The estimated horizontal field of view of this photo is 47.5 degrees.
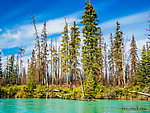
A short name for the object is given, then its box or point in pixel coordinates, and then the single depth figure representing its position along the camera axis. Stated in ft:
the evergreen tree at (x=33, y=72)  154.68
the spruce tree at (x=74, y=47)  119.75
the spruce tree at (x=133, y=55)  158.92
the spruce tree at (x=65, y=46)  124.47
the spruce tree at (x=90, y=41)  102.42
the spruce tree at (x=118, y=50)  131.93
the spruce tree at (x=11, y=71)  177.17
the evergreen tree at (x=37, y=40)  103.97
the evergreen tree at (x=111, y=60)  152.72
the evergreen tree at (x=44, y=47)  129.08
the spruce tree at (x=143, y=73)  97.55
